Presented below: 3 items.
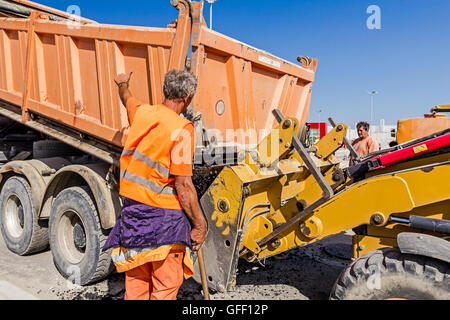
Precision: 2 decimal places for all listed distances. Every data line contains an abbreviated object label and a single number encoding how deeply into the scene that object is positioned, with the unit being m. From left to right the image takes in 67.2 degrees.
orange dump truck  2.97
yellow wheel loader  2.21
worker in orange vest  2.13
